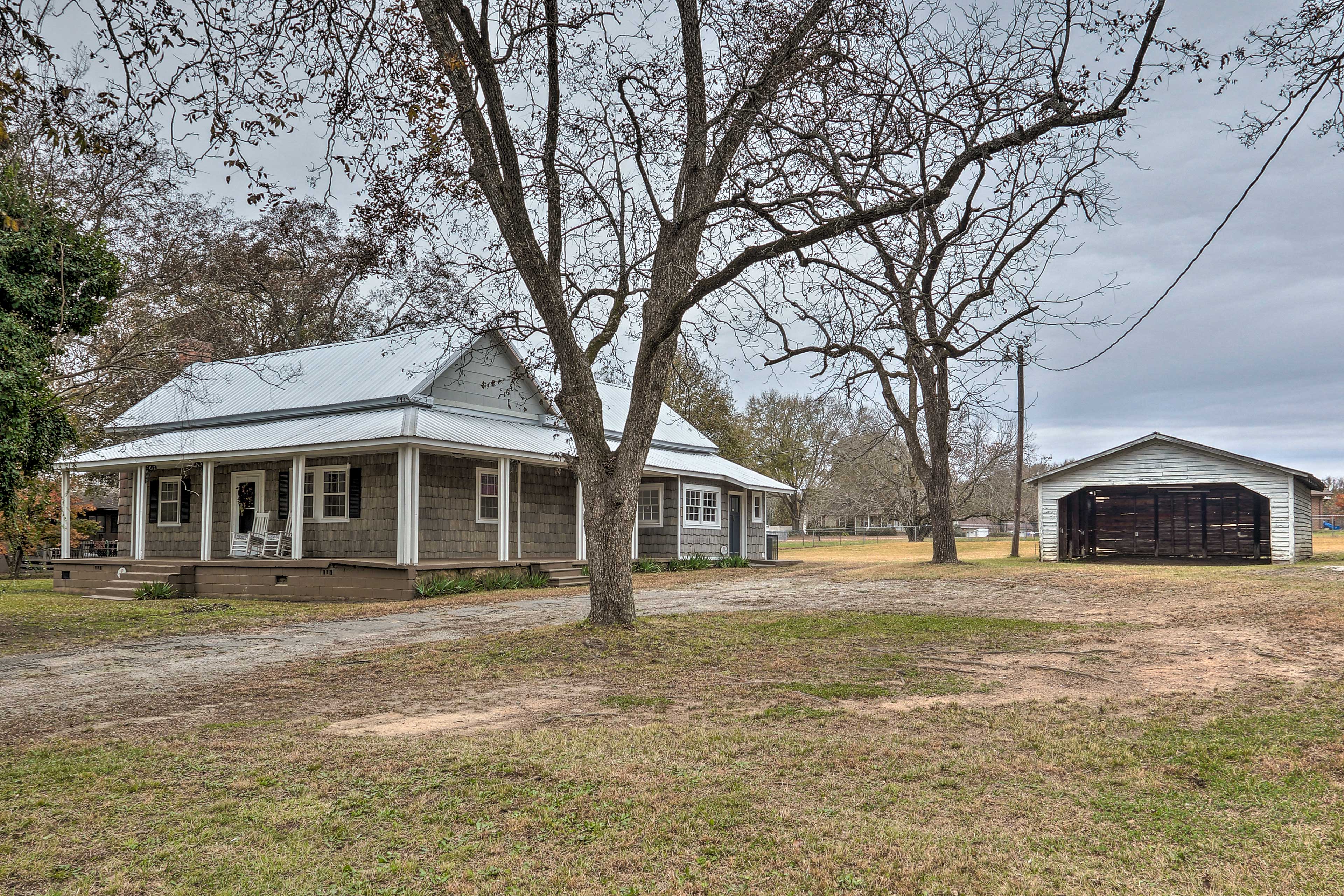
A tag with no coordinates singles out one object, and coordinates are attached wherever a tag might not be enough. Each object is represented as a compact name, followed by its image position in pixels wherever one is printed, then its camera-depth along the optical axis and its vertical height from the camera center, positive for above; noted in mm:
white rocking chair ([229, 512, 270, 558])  18766 -861
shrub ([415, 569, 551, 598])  16359 -1614
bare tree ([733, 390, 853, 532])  58562 +3981
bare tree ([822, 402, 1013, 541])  50781 +1287
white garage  25109 -213
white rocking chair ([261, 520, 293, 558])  18656 -906
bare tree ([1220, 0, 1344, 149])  5883 +2964
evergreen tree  10953 +2533
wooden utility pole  29047 +1687
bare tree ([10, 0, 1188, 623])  8562 +3778
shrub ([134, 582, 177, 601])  17266 -1751
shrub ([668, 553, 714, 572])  24078 -1748
